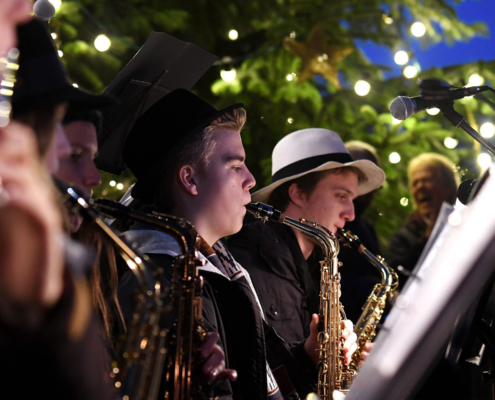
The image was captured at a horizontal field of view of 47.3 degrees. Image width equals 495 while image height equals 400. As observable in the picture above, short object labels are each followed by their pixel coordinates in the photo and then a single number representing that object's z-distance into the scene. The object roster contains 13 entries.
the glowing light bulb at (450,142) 6.77
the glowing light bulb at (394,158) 6.51
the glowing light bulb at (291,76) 6.26
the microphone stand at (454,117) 2.77
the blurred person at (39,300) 1.11
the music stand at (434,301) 1.42
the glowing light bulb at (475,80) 6.32
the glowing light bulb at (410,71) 6.53
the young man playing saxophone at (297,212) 3.60
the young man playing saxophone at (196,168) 2.73
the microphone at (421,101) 2.77
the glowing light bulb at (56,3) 4.45
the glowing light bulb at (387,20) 6.54
